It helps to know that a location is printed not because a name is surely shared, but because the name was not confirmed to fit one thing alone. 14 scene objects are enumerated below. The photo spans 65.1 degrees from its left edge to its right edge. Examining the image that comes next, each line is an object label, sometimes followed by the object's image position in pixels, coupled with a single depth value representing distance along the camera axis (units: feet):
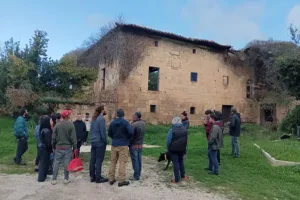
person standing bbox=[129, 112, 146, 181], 18.13
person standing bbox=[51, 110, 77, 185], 17.01
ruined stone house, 49.64
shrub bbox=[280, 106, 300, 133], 42.78
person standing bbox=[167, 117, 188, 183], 17.76
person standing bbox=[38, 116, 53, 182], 17.56
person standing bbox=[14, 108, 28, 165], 22.33
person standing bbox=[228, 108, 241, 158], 25.26
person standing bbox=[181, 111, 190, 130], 23.23
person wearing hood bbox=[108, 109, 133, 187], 16.93
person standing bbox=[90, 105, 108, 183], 17.37
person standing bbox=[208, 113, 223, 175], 19.84
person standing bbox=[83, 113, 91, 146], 27.78
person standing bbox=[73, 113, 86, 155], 21.87
